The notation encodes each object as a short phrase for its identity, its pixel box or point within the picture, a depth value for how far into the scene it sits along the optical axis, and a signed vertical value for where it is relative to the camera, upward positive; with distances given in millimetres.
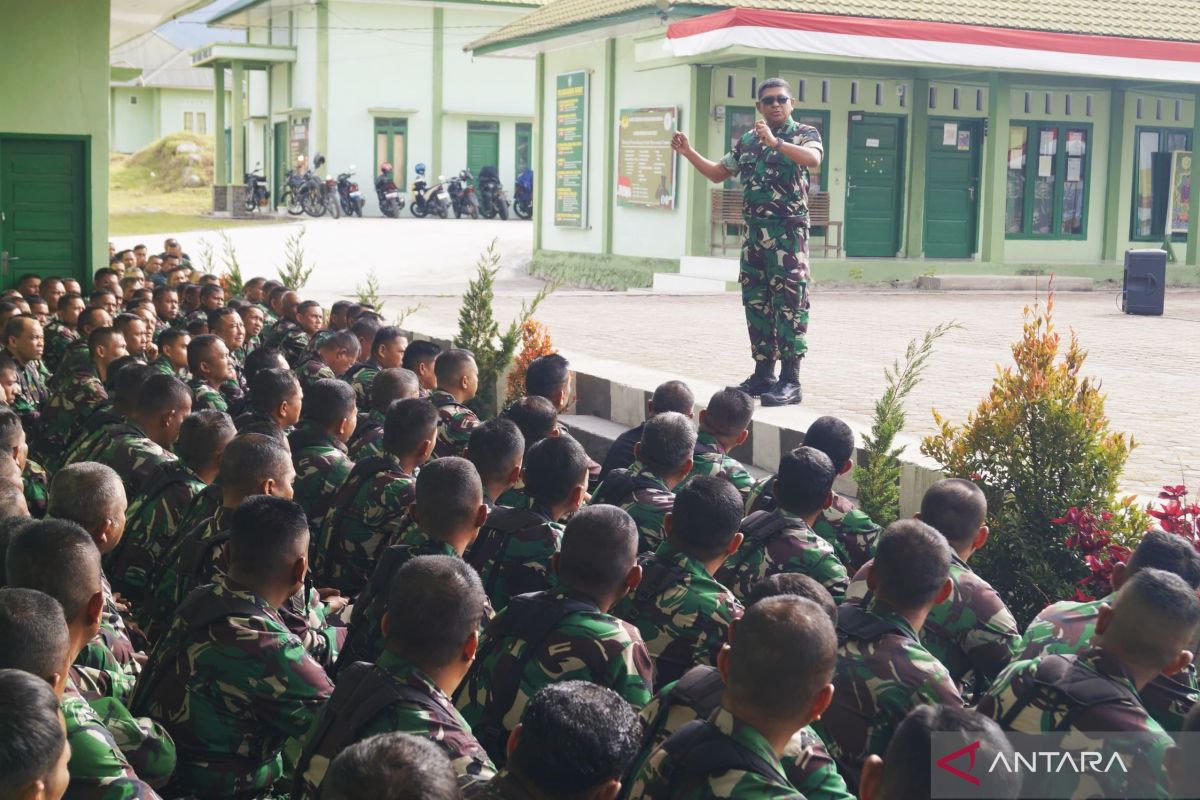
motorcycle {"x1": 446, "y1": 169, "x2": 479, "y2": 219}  33125 +836
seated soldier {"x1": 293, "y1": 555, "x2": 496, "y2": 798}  2814 -933
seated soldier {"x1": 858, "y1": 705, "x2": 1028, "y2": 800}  2264 -837
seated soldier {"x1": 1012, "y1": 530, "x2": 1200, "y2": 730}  3240 -965
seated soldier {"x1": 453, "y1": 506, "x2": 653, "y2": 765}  3320 -969
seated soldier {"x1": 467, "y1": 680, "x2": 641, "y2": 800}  2328 -862
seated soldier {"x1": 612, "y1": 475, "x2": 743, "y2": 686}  3791 -960
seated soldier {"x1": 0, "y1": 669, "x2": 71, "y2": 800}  2328 -878
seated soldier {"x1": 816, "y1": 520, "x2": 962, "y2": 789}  3246 -967
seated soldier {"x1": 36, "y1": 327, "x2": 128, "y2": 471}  7035 -955
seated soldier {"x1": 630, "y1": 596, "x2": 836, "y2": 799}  2555 -884
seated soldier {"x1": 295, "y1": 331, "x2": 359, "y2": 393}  7934 -726
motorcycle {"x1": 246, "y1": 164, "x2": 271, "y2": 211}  35062 +899
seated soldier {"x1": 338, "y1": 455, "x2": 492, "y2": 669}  4012 -842
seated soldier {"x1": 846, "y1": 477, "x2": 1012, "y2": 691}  3844 -1056
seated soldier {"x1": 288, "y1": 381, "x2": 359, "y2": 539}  5547 -885
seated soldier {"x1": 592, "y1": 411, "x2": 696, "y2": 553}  4875 -839
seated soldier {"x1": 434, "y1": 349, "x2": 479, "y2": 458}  6426 -806
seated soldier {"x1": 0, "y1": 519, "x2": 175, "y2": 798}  2768 -950
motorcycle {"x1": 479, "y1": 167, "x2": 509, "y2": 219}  33781 +904
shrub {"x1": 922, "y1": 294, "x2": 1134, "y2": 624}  5297 -859
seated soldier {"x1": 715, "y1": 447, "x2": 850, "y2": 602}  4371 -939
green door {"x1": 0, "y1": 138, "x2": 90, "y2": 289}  13852 +136
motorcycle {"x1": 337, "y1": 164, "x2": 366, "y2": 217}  32281 +780
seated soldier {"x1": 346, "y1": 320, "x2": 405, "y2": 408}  7621 -718
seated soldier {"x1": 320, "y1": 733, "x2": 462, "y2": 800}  2086 -815
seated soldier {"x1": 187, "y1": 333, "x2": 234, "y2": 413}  7316 -707
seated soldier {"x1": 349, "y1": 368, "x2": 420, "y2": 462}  6359 -766
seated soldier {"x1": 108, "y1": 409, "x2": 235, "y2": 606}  4918 -1061
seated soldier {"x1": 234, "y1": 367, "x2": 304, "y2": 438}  6043 -746
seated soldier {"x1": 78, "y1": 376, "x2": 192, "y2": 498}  5441 -852
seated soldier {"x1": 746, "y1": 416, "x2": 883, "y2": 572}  4891 -999
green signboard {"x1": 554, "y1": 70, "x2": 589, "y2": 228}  20641 +1302
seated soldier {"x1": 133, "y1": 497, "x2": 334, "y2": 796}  3377 -1105
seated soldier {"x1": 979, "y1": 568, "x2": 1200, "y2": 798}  2838 -949
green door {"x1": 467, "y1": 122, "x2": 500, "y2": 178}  34594 +2182
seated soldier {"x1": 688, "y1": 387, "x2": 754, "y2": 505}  5809 -766
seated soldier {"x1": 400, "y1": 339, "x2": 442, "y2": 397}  7516 -701
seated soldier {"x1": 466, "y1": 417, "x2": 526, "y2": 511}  4969 -779
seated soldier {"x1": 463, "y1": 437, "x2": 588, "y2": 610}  4391 -929
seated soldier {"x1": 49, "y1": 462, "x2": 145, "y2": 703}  4215 -850
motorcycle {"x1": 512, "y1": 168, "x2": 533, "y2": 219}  34094 +943
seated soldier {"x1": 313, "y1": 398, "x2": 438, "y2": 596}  5039 -984
